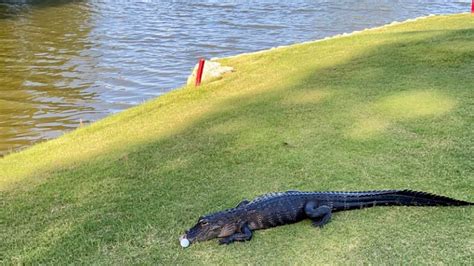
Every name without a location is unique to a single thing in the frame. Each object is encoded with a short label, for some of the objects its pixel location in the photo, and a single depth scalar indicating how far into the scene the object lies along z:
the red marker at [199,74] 7.02
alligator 2.95
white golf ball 2.91
